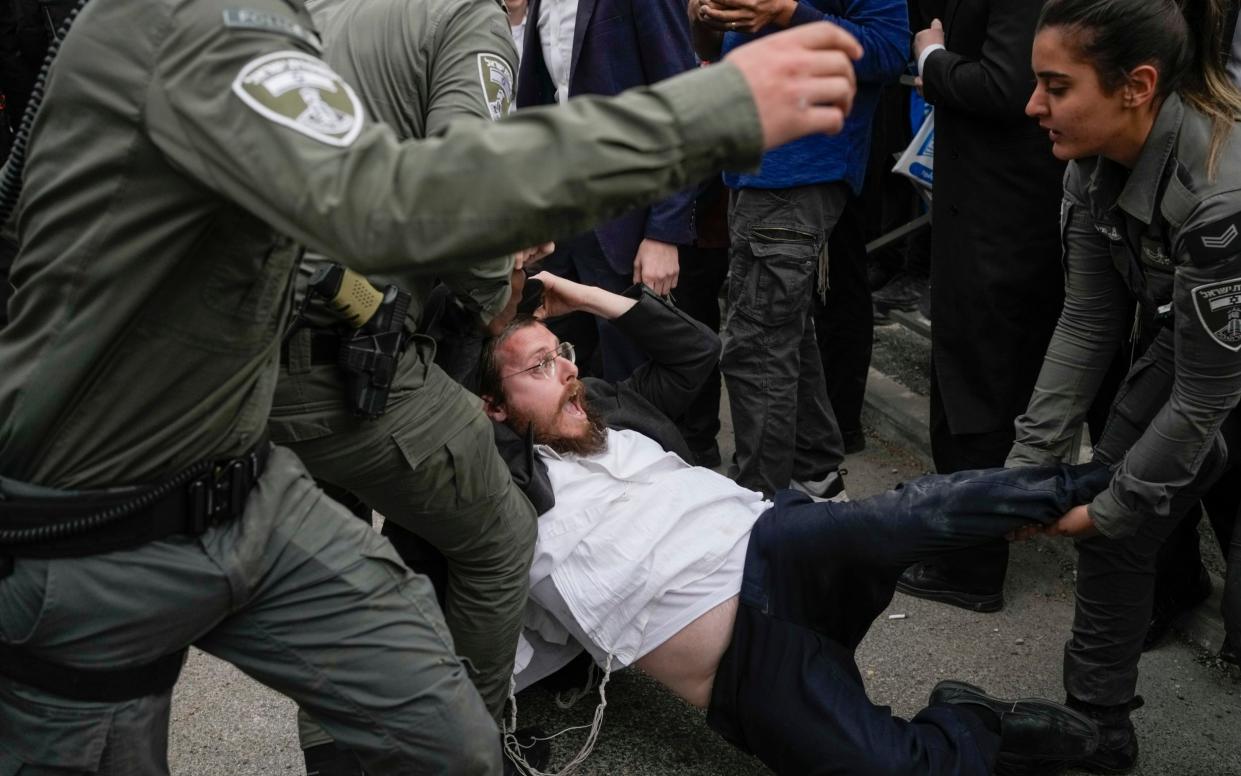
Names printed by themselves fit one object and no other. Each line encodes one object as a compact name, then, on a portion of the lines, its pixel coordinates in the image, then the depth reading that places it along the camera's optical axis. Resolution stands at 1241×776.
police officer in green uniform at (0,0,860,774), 1.50
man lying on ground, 2.68
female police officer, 2.45
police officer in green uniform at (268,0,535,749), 2.51
